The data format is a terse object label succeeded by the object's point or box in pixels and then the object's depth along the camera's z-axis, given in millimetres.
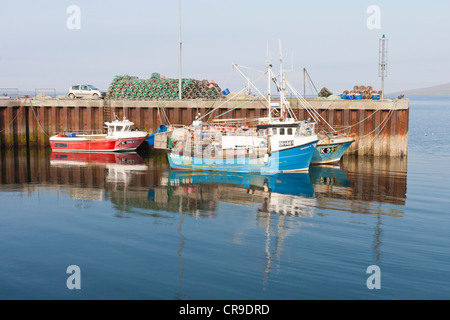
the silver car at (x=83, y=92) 50250
